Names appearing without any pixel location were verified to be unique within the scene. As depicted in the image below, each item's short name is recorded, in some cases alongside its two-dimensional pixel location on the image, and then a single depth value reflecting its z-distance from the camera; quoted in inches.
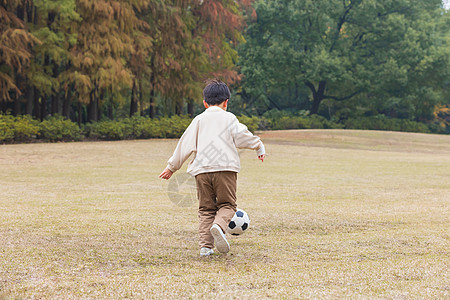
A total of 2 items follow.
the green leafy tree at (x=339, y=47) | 1512.1
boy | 180.4
